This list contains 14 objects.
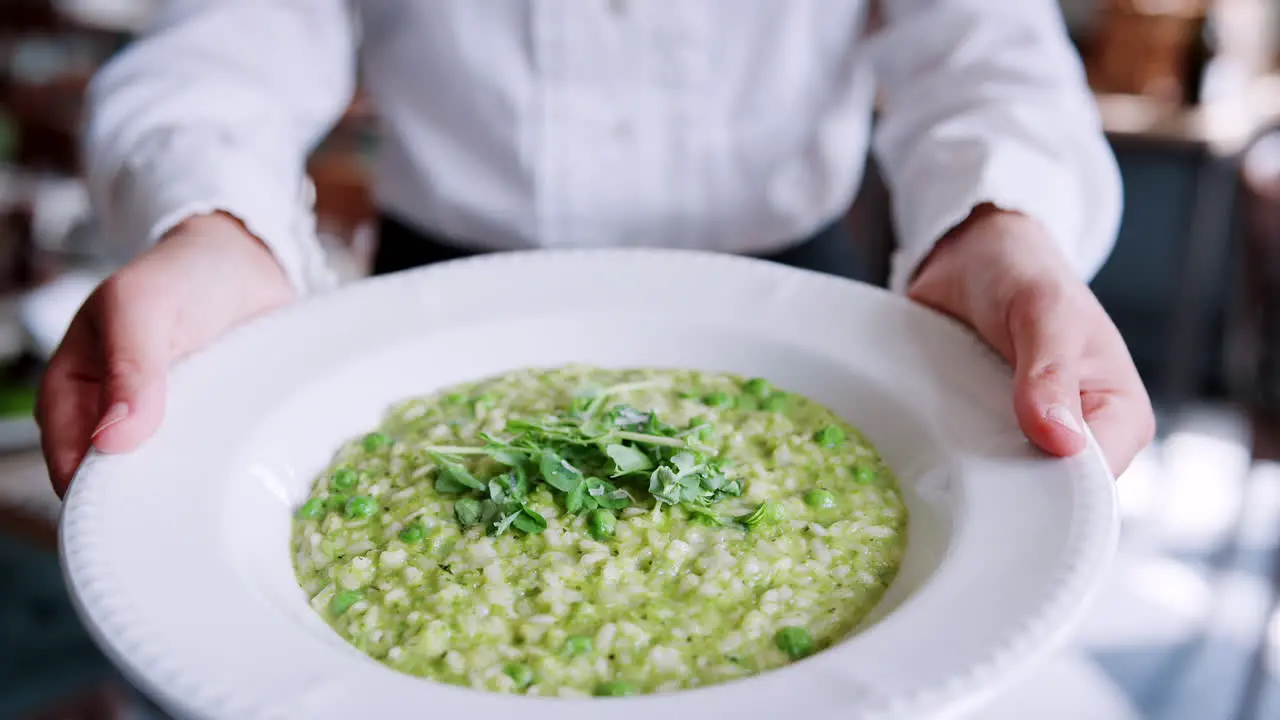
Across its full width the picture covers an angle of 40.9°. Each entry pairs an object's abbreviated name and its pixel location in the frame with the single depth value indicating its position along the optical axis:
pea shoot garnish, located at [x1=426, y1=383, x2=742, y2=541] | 0.47
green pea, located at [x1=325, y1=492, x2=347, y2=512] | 0.49
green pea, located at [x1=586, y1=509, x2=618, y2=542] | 0.46
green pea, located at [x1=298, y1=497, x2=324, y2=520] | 0.49
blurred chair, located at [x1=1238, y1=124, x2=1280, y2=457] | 0.94
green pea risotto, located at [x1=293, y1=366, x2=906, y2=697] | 0.42
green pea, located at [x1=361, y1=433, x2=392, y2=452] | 0.52
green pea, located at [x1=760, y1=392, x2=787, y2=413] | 0.53
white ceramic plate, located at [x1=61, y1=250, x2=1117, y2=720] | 0.39
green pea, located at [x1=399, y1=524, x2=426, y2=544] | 0.47
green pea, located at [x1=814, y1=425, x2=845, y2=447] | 0.51
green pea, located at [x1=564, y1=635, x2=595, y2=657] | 0.42
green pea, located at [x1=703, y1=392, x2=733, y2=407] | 0.53
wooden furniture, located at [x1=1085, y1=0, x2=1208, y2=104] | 1.53
